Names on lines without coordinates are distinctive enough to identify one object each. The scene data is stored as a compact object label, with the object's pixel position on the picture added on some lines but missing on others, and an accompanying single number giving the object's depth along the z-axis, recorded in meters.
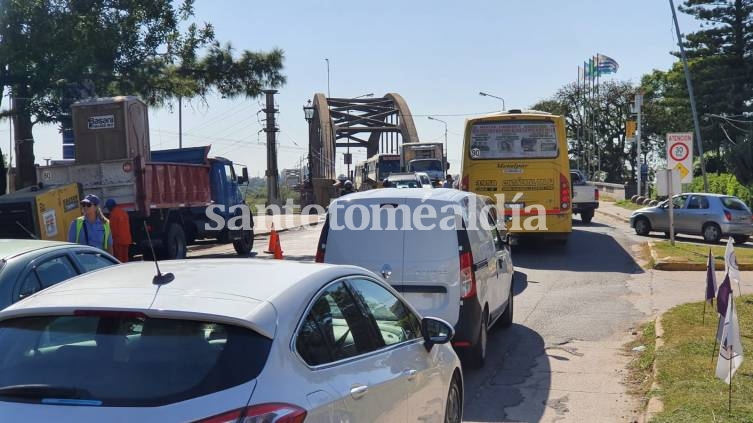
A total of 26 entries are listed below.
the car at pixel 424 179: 42.42
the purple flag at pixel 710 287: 9.21
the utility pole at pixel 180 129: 44.39
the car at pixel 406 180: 37.16
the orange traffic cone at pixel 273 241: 16.51
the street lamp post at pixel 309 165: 40.25
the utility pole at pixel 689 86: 29.82
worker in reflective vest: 11.89
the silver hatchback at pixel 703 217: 24.25
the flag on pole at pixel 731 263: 8.64
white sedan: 3.14
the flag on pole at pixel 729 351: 6.21
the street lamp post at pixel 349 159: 71.19
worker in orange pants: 14.11
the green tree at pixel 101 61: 20.67
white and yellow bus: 19.05
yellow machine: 14.96
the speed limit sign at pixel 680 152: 21.23
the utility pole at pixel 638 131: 43.81
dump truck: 17.89
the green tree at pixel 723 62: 53.28
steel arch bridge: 87.94
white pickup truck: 30.31
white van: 8.16
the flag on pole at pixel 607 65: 69.38
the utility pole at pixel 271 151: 40.03
